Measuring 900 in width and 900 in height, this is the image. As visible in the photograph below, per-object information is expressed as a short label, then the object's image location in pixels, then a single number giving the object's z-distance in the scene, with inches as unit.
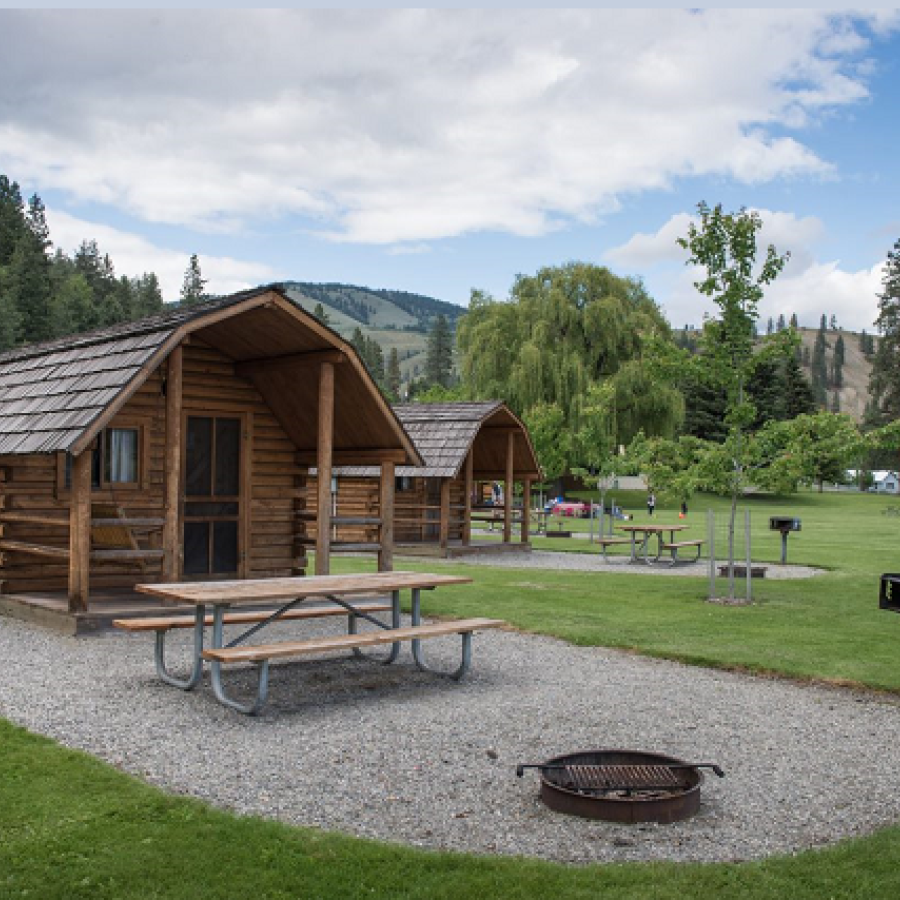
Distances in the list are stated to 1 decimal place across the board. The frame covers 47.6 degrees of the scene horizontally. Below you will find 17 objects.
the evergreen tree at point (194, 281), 4170.8
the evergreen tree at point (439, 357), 5012.3
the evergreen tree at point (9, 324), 2396.7
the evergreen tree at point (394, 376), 5177.2
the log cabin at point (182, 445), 461.4
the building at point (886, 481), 4402.1
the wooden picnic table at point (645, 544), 899.4
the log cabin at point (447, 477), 981.2
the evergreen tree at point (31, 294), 2733.8
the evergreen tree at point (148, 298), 3402.1
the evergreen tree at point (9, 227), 3452.3
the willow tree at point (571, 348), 1797.5
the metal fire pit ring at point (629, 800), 224.4
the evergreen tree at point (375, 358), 4998.5
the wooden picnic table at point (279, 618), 314.2
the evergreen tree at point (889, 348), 2482.8
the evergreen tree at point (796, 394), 2871.6
